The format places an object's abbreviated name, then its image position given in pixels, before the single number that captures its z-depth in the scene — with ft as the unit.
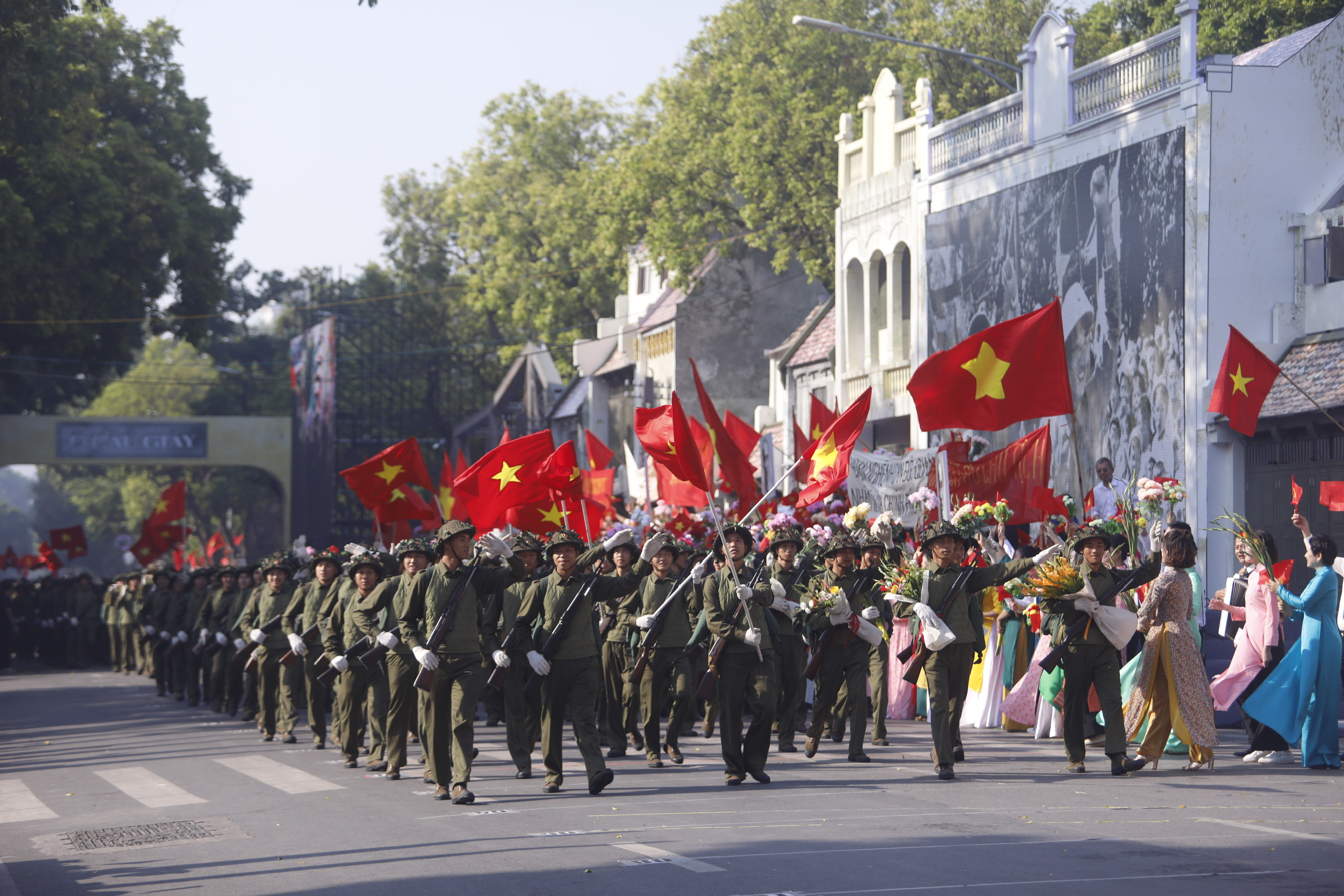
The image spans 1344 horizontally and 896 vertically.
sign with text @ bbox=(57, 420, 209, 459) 168.14
